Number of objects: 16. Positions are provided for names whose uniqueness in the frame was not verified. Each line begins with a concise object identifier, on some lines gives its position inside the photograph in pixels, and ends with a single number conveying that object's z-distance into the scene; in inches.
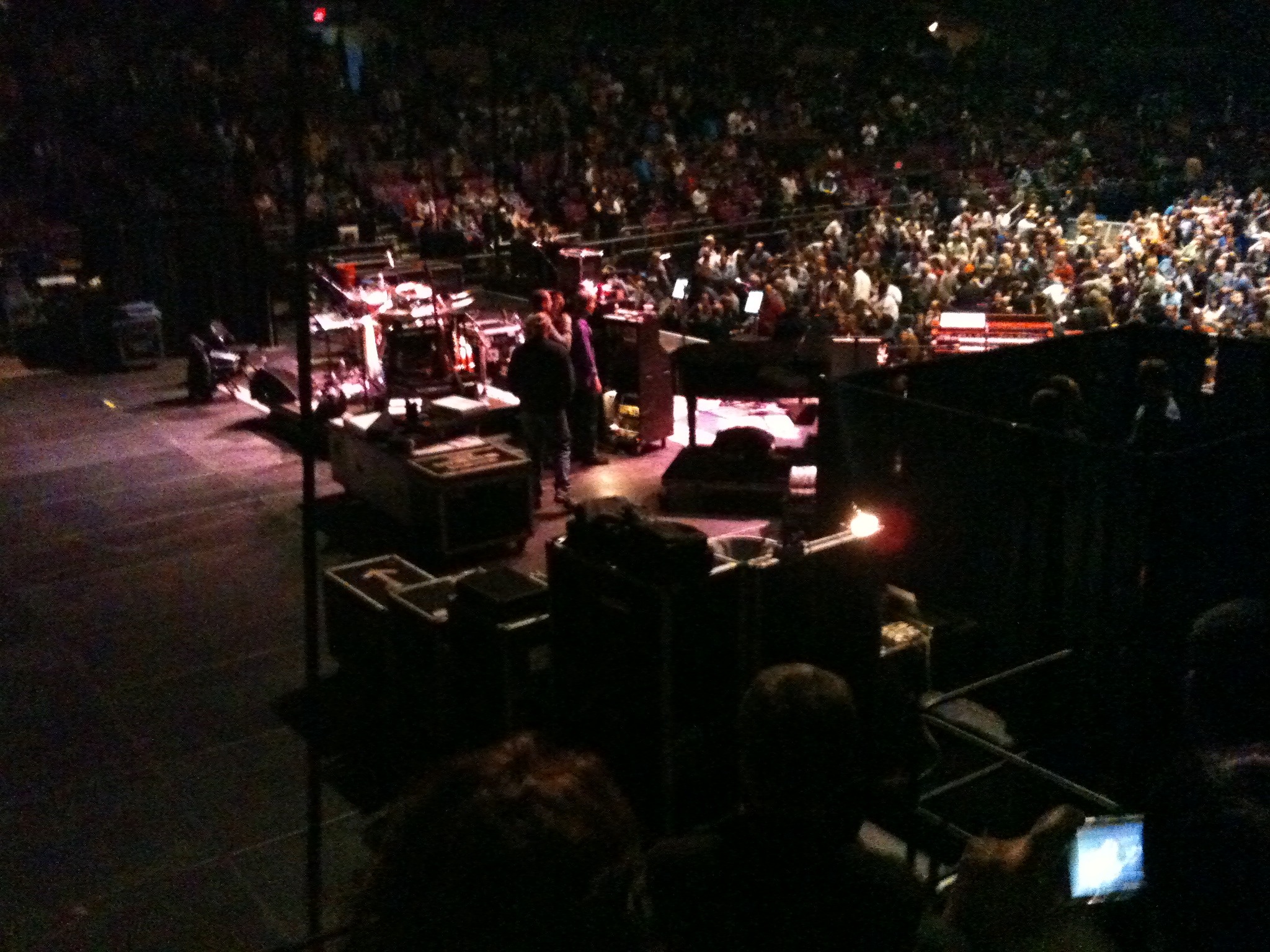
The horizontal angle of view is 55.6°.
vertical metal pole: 80.0
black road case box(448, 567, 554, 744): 173.9
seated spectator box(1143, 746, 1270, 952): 77.5
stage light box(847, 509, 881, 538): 173.5
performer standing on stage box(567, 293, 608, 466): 346.9
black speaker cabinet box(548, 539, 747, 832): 155.8
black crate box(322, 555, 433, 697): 206.2
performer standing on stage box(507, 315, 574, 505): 315.6
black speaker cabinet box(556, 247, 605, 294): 445.7
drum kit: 378.6
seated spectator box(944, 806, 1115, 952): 91.0
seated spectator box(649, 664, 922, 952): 78.1
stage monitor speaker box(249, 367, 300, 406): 430.6
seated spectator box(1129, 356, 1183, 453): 206.2
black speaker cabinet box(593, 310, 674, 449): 380.5
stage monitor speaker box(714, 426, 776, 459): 333.7
